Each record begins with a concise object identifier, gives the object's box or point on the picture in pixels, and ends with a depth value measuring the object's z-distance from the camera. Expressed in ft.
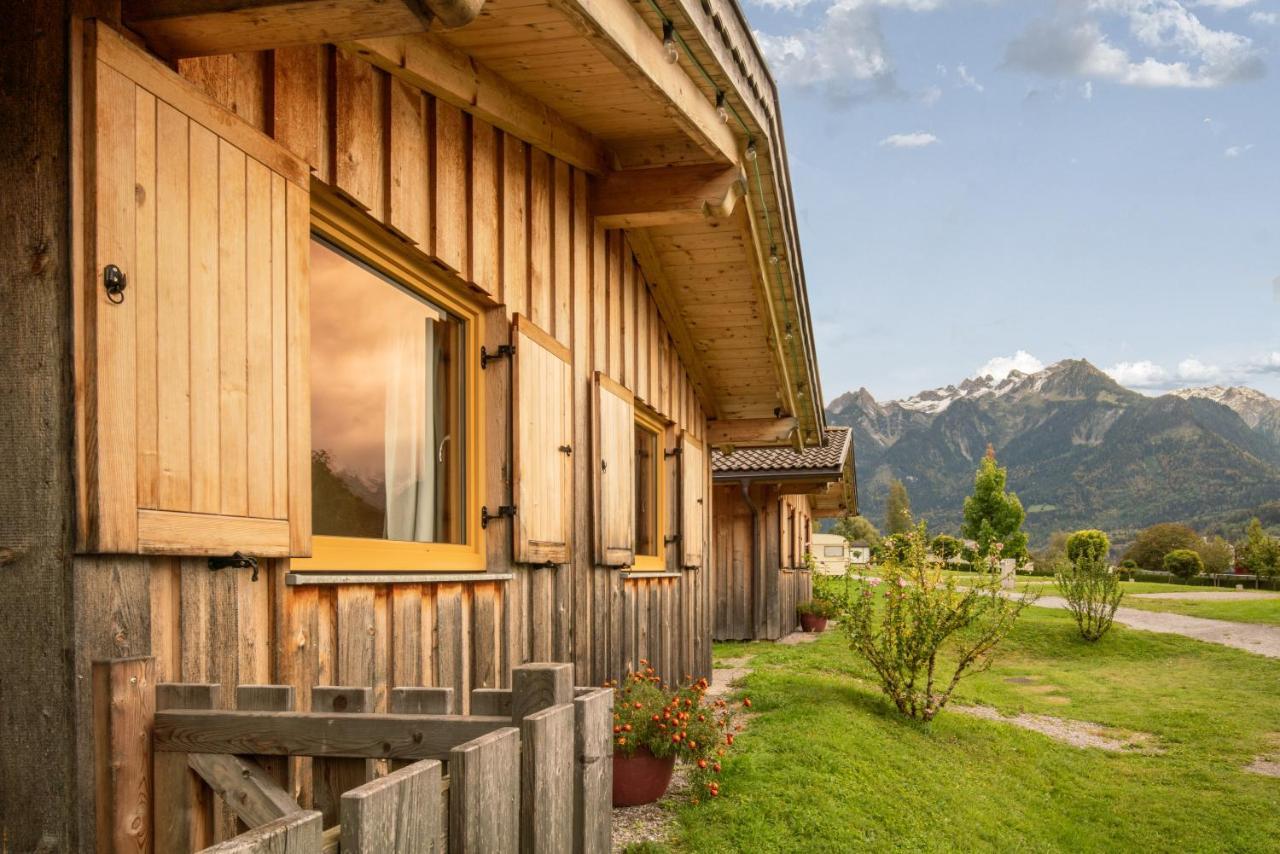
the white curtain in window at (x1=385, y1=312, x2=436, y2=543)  13.02
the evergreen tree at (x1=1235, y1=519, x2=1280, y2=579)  114.83
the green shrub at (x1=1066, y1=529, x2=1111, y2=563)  114.56
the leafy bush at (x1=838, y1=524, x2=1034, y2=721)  28.25
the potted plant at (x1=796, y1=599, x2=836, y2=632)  56.44
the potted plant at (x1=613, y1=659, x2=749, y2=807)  17.90
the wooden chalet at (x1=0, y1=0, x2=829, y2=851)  7.11
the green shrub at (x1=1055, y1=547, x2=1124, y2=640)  52.80
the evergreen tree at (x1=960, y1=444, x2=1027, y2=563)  132.98
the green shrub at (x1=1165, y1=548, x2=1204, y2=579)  126.52
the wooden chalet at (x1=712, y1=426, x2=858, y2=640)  50.44
